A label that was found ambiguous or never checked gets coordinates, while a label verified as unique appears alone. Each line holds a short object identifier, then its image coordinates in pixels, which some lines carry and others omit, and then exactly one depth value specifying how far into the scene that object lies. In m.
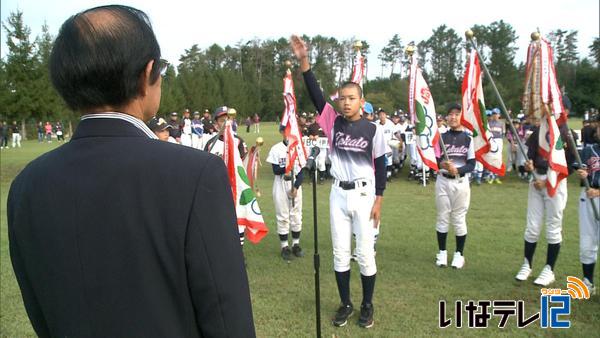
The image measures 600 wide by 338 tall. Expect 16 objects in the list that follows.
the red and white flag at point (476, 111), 6.39
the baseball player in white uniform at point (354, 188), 4.91
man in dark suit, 1.15
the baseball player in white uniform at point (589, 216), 5.15
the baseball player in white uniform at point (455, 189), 6.75
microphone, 4.23
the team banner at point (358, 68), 6.50
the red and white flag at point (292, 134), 7.29
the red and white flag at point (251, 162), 7.09
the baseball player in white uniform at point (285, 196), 7.55
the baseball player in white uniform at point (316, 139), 9.71
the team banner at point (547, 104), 5.19
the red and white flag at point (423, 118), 6.29
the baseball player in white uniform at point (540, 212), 5.77
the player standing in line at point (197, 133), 15.52
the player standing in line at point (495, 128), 14.70
